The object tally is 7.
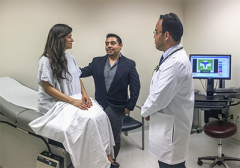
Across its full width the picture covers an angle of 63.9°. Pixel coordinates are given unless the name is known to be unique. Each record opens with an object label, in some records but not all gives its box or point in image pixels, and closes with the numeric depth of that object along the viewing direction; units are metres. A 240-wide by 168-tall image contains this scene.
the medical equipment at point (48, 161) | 1.58
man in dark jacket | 1.98
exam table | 1.62
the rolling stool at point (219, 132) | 2.04
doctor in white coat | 1.24
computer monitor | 2.54
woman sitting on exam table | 1.60
